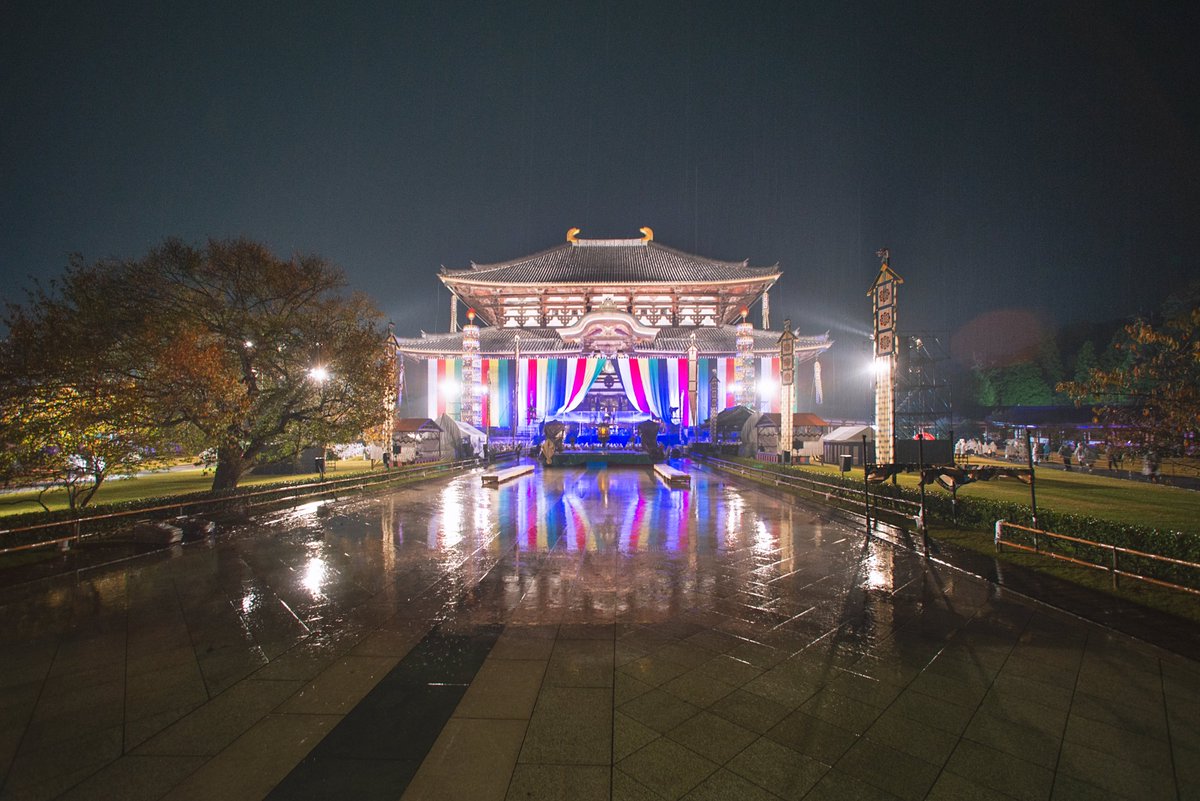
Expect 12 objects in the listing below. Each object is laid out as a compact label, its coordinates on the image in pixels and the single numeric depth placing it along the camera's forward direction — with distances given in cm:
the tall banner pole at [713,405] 3219
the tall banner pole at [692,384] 3612
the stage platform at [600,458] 2448
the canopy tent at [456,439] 2686
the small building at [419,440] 2566
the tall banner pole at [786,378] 2273
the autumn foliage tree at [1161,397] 664
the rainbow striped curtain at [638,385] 3744
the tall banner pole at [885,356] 1570
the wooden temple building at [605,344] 3647
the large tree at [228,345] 953
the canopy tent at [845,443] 2194
